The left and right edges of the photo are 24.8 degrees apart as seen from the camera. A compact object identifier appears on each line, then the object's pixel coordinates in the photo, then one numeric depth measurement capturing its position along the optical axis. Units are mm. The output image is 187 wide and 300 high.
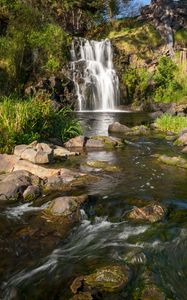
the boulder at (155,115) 27391
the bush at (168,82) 35281
